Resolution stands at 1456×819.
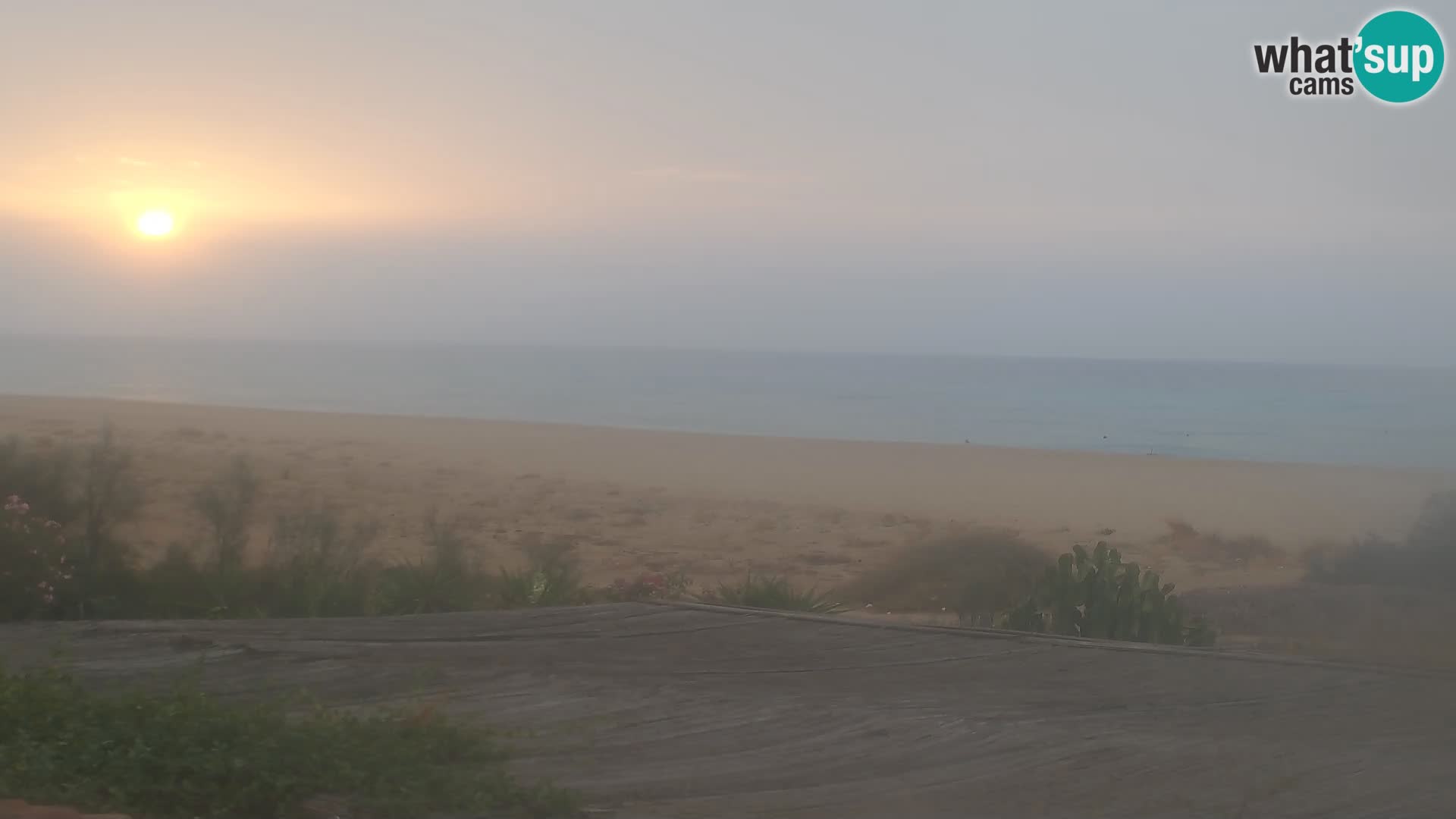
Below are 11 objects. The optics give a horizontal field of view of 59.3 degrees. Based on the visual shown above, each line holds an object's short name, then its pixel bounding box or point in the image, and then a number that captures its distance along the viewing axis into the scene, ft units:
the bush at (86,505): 27.58
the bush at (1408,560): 36.42
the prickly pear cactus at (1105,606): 28.66
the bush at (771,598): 30.78
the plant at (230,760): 13.67
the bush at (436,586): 29.76
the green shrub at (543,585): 30.55
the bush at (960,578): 35.53
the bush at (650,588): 34.55
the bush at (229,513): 31.58
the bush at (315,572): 29.04
